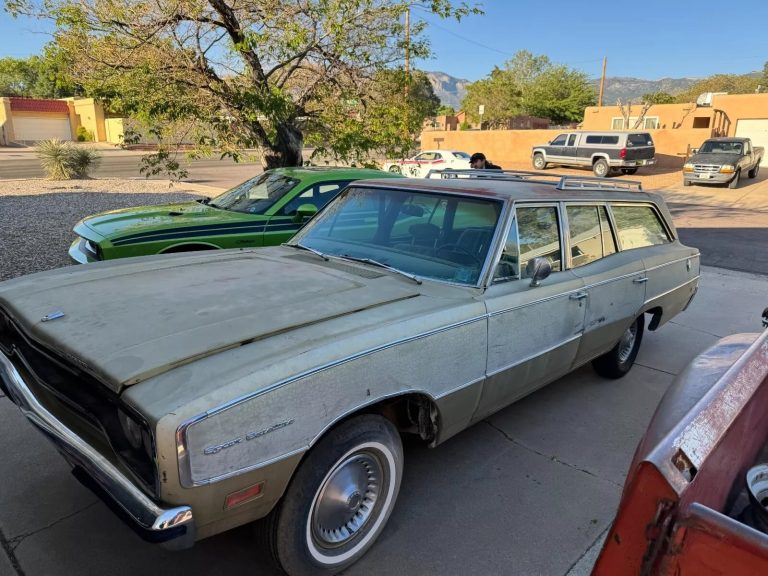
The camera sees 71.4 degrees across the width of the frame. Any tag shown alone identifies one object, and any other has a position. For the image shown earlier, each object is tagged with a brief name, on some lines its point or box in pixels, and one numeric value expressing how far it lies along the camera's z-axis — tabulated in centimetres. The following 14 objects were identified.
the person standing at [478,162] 784
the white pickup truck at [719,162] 1962
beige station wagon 189
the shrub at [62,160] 1894
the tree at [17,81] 6214
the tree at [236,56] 762
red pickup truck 129
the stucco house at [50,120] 4714
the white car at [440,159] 2283
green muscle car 530
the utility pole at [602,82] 4148
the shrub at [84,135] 5025
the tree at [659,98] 4803
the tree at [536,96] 5000
